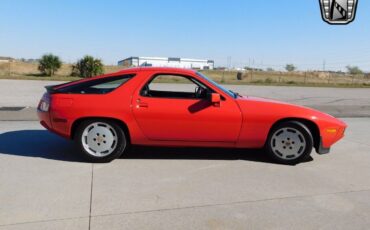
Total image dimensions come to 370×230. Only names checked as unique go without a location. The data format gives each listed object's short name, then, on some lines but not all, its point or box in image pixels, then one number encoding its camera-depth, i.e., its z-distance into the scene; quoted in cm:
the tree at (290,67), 12155
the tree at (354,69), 10558
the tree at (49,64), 3894
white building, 10050
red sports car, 533
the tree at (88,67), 3491
